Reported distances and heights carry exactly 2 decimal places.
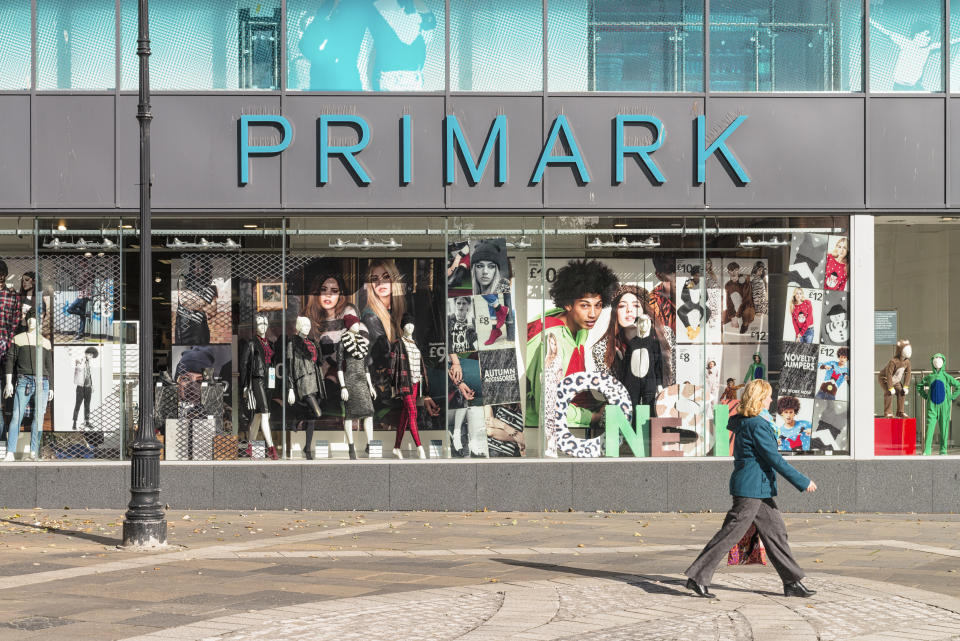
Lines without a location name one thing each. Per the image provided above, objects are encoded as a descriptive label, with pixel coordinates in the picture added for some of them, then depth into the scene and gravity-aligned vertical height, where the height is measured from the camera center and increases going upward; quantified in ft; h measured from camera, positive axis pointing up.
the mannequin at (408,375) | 53.78 -2.33
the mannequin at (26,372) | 53.62 -2.22
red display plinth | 54.34 -4.96
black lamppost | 40.65 -3.69
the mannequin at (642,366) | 54.08 -1.94
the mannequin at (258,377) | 53.52 -2.41
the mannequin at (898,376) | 54.85 -2.40
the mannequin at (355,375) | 53.93 -2.34
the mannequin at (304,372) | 53.78 -2.21
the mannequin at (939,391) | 55.31 -3.08
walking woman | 31.71 -4.64
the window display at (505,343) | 53.57 -0.94
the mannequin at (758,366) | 54.19 -1.93
